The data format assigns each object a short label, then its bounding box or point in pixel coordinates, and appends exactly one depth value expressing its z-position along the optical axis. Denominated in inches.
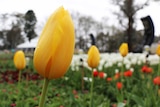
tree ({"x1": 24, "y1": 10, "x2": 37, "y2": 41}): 436.6
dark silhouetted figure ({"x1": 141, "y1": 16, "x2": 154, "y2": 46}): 315.4
